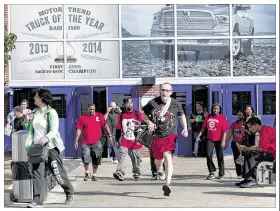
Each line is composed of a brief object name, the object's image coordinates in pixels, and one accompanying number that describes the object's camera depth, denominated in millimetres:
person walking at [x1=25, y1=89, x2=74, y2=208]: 9773
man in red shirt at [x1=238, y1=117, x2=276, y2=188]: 11414
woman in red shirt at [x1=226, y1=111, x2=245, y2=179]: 13852
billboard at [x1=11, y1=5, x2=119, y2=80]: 20031
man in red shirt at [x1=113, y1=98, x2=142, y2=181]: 13641
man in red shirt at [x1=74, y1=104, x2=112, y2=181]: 13898
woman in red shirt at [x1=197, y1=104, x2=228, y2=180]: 13742
